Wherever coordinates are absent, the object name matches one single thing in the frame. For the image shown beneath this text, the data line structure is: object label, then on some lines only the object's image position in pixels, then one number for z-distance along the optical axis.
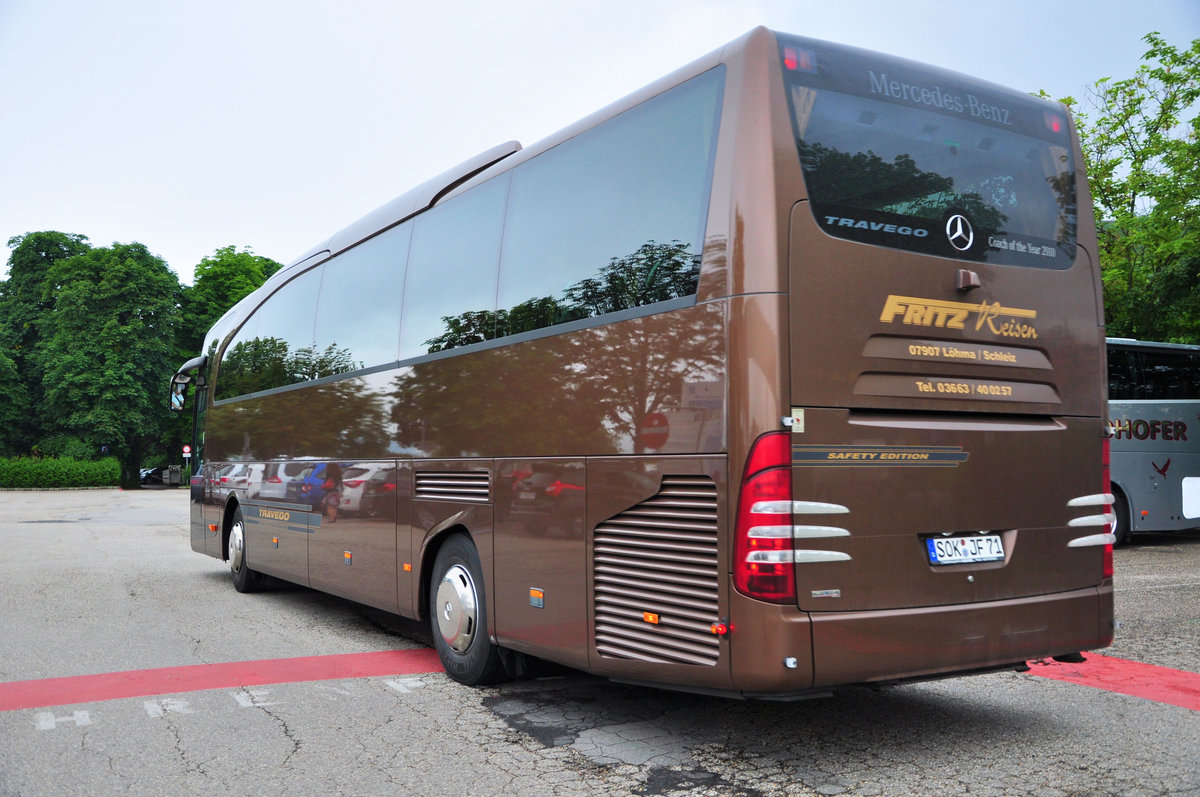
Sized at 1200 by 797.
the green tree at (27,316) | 53.88
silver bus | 14.72
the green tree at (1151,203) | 18.34
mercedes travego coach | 4.43
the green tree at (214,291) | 56.47
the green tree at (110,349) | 50.84
